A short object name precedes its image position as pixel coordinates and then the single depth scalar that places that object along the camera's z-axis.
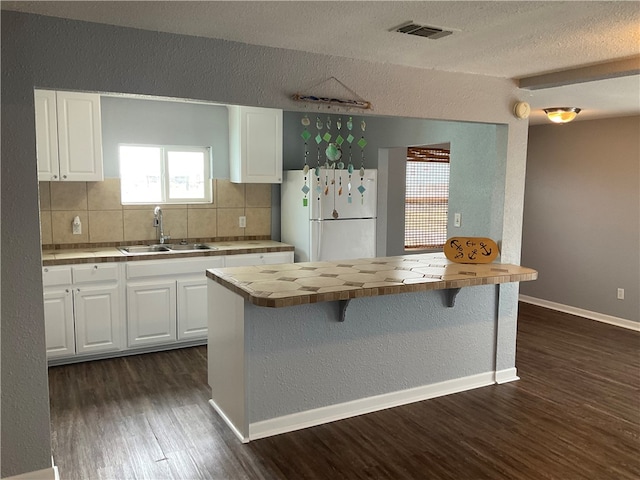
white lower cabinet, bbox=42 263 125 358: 4.02
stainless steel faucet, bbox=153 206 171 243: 4.89
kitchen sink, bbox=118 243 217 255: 4.59
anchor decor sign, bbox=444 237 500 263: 3.77
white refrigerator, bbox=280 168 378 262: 4.89
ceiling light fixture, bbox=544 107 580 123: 4.82
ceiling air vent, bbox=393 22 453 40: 2.41
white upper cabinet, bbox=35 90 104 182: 4.09
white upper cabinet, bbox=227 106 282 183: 4.96
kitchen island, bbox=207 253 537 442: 3.00
